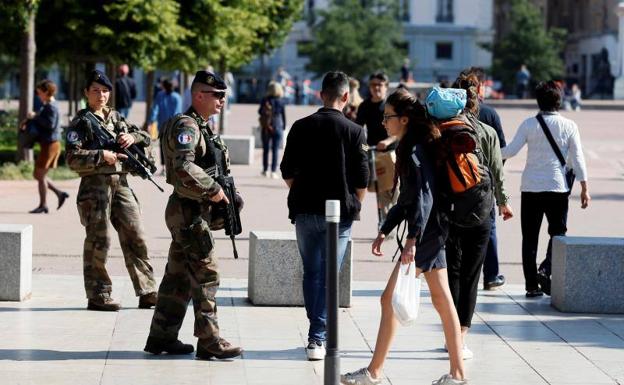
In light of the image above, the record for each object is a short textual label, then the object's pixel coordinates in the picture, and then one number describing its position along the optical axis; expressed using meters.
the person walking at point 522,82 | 77.75
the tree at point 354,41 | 83.62
